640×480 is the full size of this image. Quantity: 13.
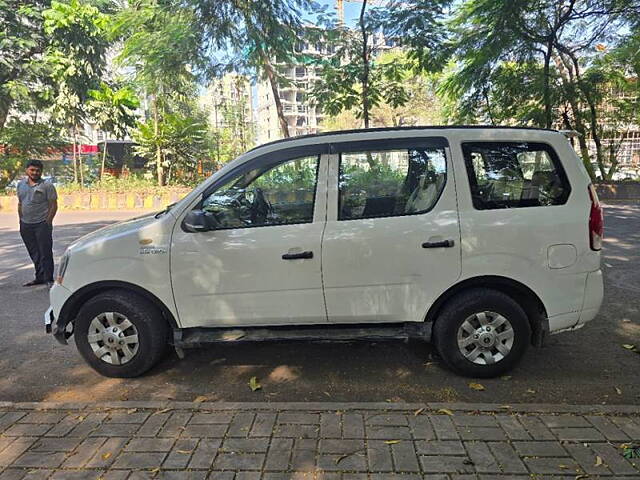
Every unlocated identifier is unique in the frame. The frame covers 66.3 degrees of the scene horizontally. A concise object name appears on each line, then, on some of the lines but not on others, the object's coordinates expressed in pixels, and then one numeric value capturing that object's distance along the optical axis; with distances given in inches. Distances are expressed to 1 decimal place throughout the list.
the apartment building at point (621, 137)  664.4
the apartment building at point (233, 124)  1531.7
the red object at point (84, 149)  834.2
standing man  268.7
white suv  145.0
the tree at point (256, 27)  377.1
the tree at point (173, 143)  783.7
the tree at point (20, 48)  743.7
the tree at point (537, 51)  464.1
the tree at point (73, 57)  714.8
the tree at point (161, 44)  391.2
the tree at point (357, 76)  429.1
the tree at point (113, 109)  766.5
